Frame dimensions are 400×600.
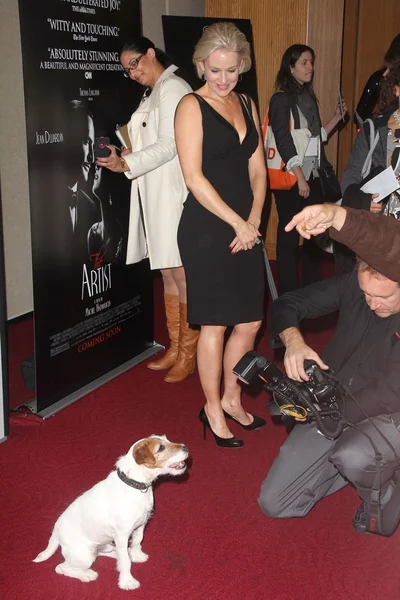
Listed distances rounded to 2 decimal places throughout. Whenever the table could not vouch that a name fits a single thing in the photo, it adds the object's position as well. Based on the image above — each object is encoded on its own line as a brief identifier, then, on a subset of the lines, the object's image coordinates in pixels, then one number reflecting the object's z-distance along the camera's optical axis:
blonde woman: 2.88
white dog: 2.31
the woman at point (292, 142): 4.45
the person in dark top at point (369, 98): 4.88
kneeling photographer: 2.43
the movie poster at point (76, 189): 3.12
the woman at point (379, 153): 3.09
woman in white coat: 3.44
